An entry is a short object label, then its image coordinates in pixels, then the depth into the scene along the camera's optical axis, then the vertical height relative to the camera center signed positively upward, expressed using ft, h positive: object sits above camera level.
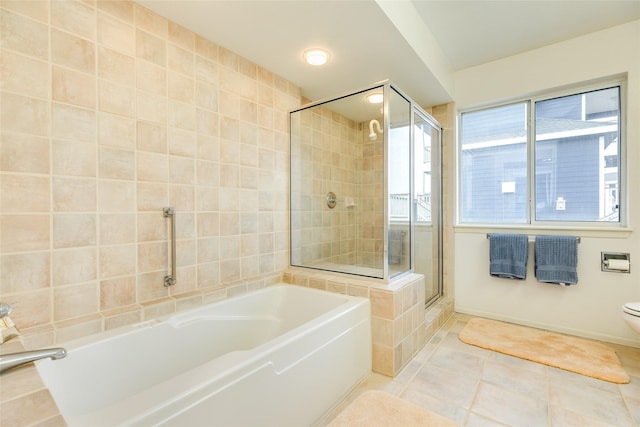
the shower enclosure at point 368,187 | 7.10 +0.73
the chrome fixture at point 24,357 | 2.70 -1.37
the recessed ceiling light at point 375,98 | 6.89 +2.78
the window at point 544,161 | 7.91 +1.52
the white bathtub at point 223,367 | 3.08 -2.22
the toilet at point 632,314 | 6.15 -2.24
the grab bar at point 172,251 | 5.61 -0.75
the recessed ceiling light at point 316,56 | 6.74 +3.70
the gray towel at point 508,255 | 8.38 -1.29
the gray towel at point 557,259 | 7.73 -1.31
